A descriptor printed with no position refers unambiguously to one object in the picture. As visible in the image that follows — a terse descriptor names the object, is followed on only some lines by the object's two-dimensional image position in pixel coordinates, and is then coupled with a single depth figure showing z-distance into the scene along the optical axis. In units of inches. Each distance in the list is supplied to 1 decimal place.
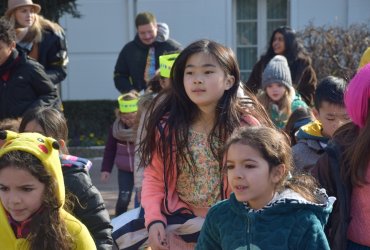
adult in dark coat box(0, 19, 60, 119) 337.8
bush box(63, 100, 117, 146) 795.7
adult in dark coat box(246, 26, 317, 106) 445.9
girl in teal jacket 173.8
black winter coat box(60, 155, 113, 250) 213.5
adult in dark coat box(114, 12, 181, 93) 458.7
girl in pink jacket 223.2
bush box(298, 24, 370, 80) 670.3
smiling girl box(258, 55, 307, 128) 379.3
